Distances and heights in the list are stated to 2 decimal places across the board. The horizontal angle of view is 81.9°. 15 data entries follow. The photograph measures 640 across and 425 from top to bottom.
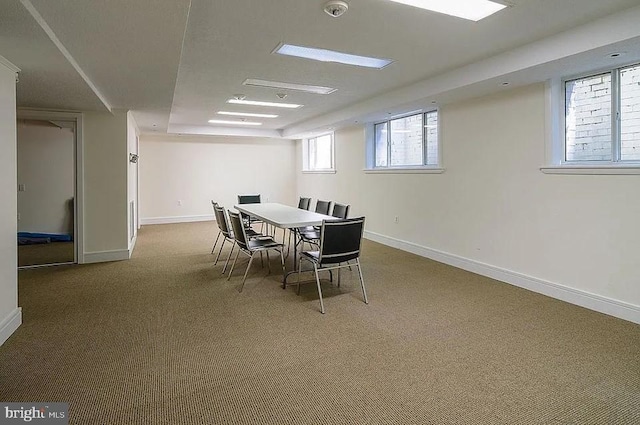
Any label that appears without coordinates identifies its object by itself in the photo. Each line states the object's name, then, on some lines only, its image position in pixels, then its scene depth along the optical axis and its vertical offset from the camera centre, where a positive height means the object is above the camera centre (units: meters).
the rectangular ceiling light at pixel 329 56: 3.50 +1.49
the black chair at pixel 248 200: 7.39 +0.07
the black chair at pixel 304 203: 6.17 +0.01
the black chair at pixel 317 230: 4.93 -0.38
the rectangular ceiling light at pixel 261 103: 5.85 +1.66
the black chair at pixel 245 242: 4.00 -0.46
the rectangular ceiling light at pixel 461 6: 2.55 +1.40
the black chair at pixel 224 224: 4.71 -0.27
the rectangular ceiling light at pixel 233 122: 7.99 +1.81
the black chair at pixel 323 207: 5.48 -0.05
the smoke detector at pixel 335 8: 2.47 +1.34
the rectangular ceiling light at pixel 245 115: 6.96 +1.74
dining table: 4.05 -0.16
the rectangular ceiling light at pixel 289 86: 4.65 +1.56
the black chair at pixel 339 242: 3.35 -0.36
